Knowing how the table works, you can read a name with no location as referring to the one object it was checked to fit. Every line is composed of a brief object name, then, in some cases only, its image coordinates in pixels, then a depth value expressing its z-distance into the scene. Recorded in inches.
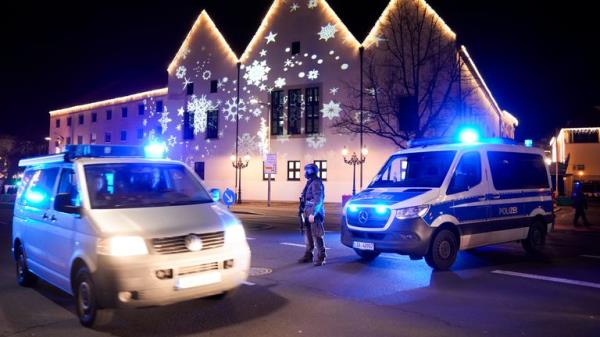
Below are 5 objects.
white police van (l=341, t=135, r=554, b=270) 341.1
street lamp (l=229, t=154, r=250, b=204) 1464.1
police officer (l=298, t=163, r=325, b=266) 368.2
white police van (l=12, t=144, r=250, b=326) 210.1
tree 1165.7
